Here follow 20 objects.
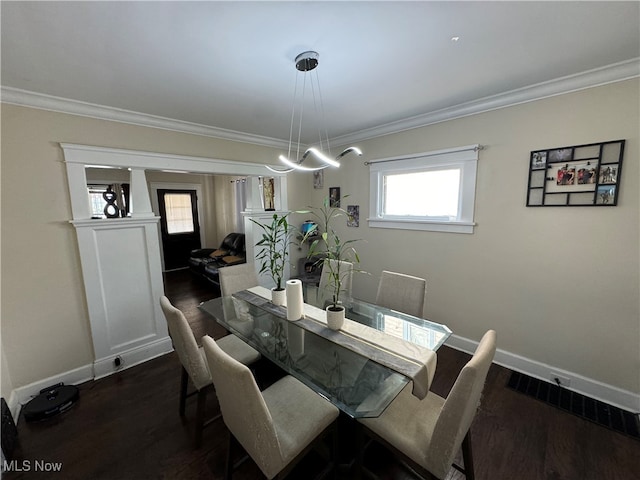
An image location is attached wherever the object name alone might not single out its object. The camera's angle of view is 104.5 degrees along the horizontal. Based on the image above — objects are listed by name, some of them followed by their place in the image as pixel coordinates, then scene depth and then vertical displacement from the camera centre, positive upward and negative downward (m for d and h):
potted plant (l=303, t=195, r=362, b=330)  1.70 -0.63
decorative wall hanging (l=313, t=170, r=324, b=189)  3.74 +0.45
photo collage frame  1.80 +0.23
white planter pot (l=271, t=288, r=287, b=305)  2.15 -0.76
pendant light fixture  1.50 +0.93
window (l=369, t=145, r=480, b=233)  2.47 +0.18
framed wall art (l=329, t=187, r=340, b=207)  3.53 +0.16
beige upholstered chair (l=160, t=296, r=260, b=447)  1.53 -0.94
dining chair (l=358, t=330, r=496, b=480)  1.00 -1.08
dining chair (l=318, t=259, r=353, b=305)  2.46 -0.77
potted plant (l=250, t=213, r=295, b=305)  2.02 -0.72
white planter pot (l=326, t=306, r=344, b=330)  1.70 -0.75
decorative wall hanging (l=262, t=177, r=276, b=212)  4.25 +0.28
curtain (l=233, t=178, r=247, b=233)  5.74 +0.22
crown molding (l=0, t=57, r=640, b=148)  1.75 +0.89
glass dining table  1.24 -0.89
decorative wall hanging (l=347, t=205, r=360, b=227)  3.37 -0.08
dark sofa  4.74 -1.00
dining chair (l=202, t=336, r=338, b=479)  1.01 -1.06
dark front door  5.91 -0.38
